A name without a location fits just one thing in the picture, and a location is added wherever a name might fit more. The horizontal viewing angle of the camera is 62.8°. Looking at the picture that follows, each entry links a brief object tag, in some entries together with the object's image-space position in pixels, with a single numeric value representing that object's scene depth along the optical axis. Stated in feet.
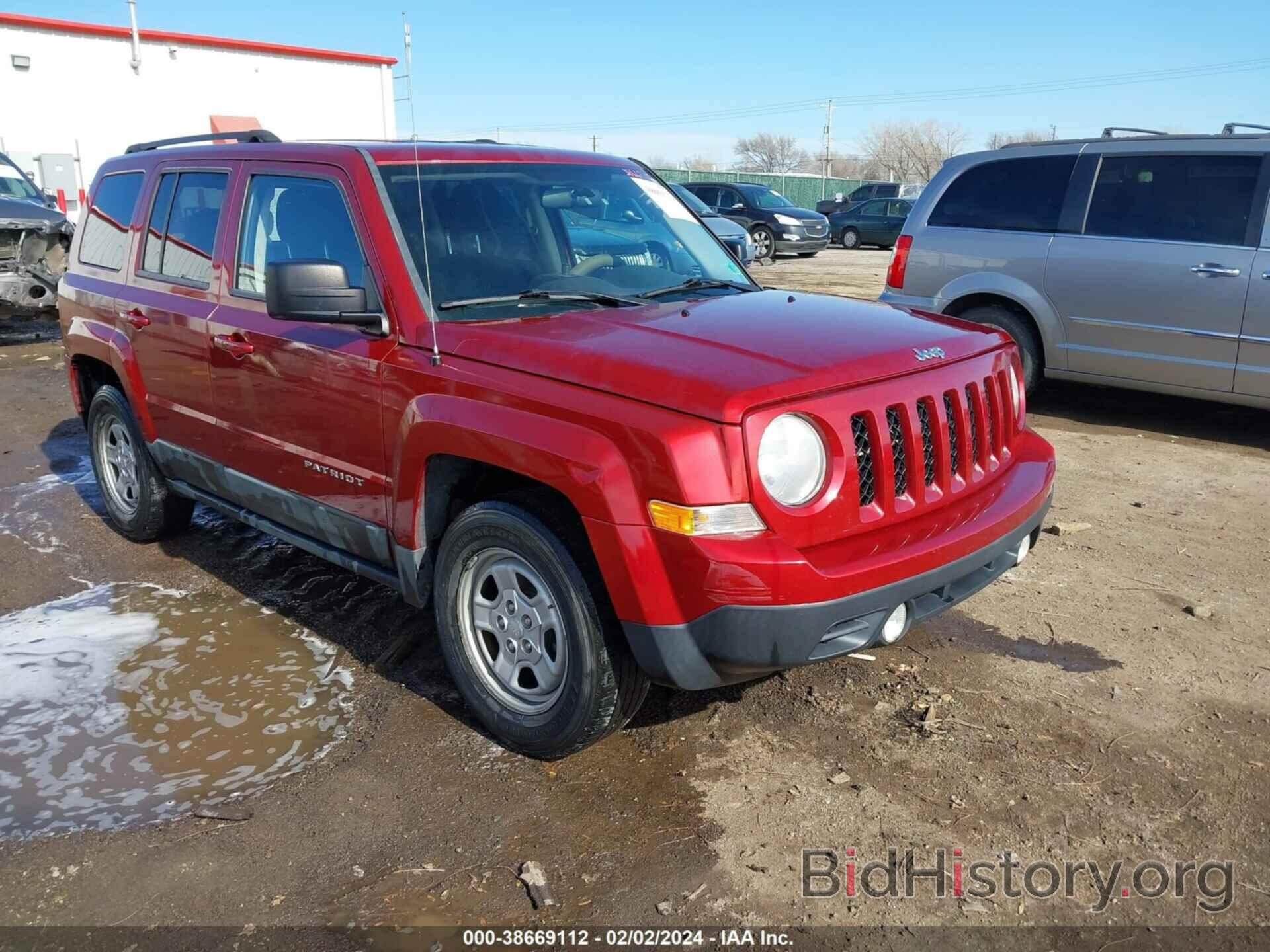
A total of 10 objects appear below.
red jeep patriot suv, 9.22
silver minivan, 22.11
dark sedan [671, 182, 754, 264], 46.32
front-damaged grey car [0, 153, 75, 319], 36.27
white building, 93.09
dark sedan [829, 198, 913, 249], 90.53
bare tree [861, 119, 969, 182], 299.99
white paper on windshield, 14.94
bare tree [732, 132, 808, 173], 356.38
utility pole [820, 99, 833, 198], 255.29
